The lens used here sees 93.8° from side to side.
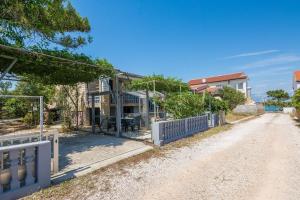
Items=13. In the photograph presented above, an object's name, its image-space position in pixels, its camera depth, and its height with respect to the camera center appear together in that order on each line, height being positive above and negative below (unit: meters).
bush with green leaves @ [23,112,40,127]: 11.34 -1.25
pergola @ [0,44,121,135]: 4.60 +1.51
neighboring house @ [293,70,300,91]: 27.87 +4.54
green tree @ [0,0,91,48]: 4.64 +3.03
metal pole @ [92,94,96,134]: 8.68 -0.67
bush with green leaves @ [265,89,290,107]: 32.60 +0.82
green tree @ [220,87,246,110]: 23.27 +1.01
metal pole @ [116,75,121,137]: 7.29 -0.47
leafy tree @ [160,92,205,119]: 7.68 -0.10
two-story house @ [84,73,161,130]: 11.21 +0.19
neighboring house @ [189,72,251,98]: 34.09 +5.51
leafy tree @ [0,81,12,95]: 13.11 +1.75
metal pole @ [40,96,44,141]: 3.27 -0.27
